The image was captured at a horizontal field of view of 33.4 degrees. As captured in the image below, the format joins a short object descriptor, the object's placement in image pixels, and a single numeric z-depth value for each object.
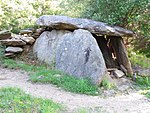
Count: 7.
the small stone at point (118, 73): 8.78
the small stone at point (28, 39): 10.29
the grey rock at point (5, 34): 10.26
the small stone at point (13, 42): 10.03
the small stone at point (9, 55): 9.74
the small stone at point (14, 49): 9.84
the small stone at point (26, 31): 10.86
